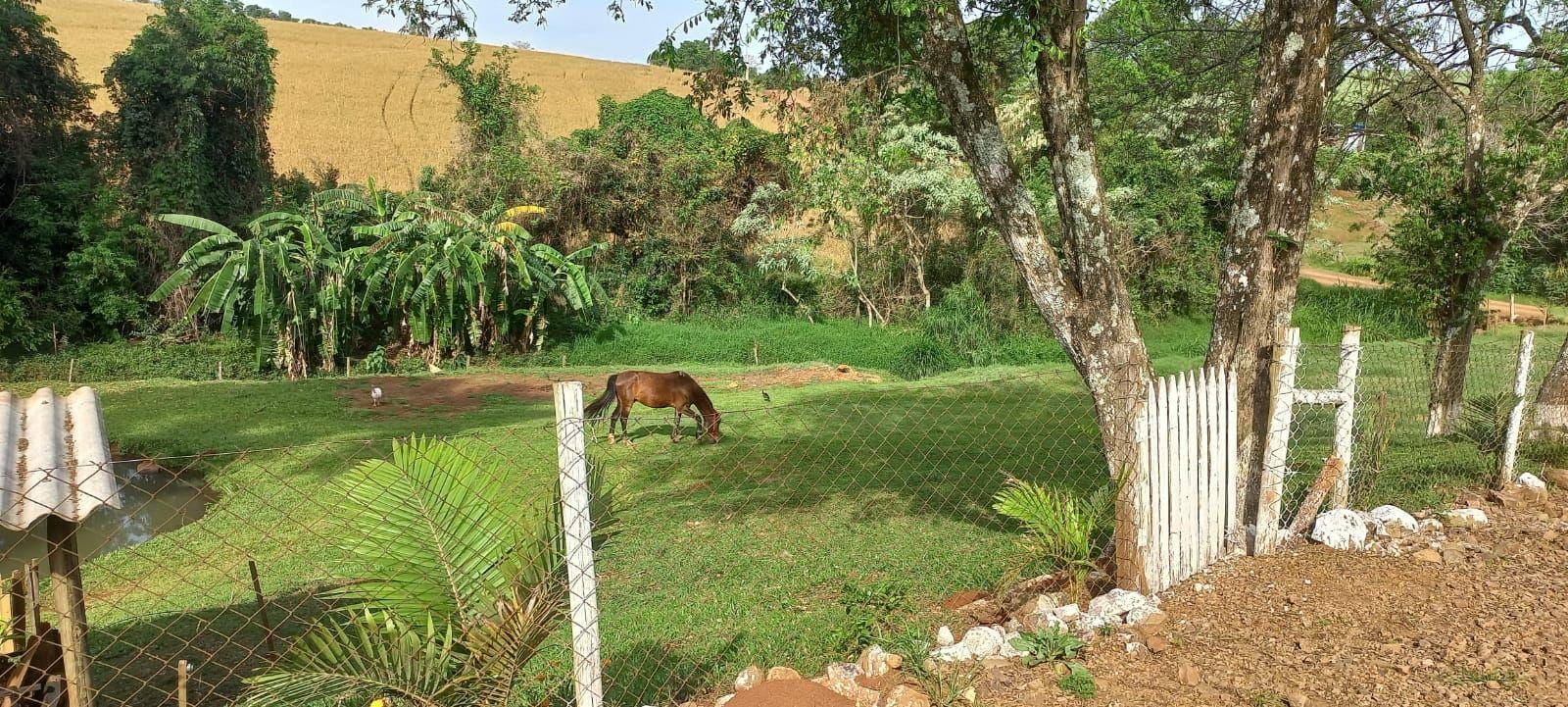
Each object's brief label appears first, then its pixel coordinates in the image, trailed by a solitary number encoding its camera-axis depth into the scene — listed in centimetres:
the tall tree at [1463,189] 804
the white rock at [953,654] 370
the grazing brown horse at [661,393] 1071
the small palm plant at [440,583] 294
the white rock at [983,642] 377
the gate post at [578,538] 297
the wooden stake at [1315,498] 503
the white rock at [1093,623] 395
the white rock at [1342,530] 489
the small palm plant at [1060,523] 443
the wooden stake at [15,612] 318
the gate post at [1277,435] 476
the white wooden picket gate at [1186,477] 439
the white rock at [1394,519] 517
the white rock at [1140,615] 407
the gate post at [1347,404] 491
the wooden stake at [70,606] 277
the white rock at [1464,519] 537
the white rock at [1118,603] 413
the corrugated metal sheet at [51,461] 260
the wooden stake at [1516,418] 611
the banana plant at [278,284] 1625
